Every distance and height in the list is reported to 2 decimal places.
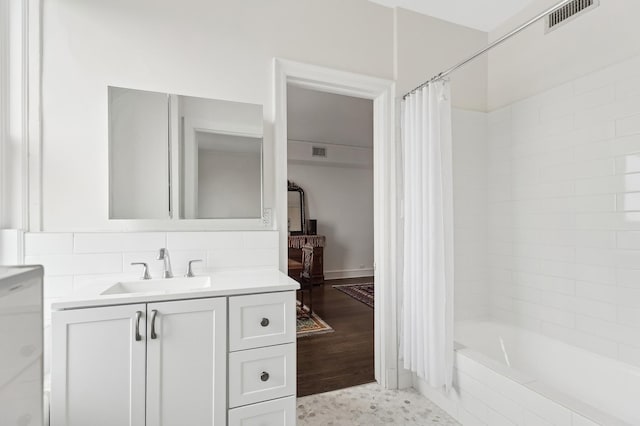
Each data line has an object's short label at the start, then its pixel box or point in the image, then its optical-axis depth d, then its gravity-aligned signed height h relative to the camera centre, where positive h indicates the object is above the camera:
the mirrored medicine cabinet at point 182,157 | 1.64 +0.35
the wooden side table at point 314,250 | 5.34 -0.63
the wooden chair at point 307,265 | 3.92 -0.66
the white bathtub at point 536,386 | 1.38 -0.97
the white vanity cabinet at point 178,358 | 1.15 -0.59
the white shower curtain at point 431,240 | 1.90 -0.17
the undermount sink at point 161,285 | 1.53 -0.36
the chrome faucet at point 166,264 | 1.62 -0.26
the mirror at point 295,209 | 5.70 +0.12
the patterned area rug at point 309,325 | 3.26 -1.26
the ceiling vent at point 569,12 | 1.90 +1.33
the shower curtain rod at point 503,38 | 1.34 +0.92
